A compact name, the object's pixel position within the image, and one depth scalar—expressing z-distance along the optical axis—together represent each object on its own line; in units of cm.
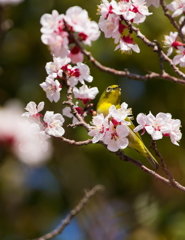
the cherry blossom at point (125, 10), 388
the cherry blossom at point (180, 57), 421
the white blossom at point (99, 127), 385
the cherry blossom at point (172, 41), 421
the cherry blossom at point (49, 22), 328
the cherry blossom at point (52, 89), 436
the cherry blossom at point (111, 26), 404
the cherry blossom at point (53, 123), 409
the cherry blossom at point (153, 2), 428
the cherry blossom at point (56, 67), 427
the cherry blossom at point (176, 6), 409
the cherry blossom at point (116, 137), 378
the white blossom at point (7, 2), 318
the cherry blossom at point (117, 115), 378
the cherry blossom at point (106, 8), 395
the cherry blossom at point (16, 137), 283
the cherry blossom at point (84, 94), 468
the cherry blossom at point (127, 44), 418
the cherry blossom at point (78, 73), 441
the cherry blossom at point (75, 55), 339
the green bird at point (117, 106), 526
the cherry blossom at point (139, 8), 402
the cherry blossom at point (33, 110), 425
